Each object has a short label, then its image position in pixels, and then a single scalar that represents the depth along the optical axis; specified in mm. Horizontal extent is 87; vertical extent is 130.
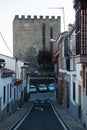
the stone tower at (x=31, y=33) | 57107
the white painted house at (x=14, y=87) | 20500
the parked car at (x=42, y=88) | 45942
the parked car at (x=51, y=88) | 46734
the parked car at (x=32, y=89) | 45991
